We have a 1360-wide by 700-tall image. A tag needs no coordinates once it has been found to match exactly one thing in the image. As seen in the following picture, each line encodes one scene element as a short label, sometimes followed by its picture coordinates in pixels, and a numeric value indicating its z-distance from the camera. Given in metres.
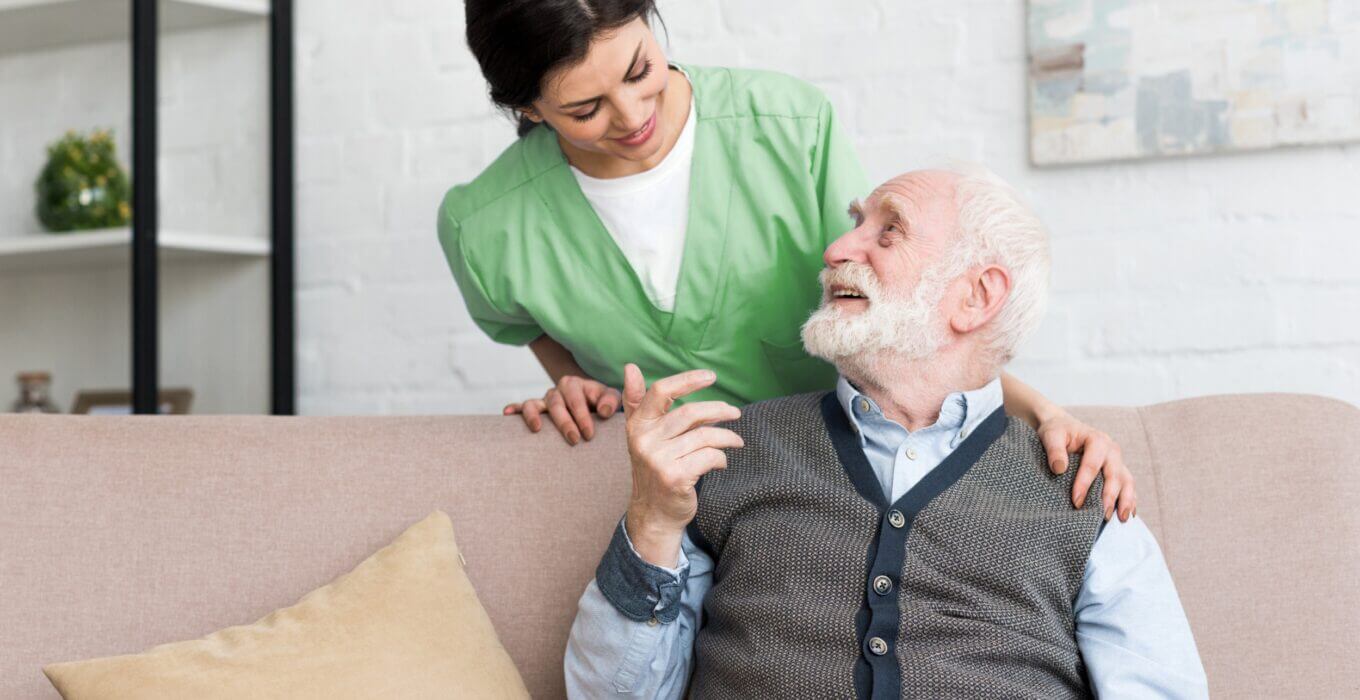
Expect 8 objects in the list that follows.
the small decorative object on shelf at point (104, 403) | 2.92
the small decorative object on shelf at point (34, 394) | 2.93
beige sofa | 1.51
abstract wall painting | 2.08
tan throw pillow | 1.36
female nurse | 1.70
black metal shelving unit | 2.53
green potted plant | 2.74
